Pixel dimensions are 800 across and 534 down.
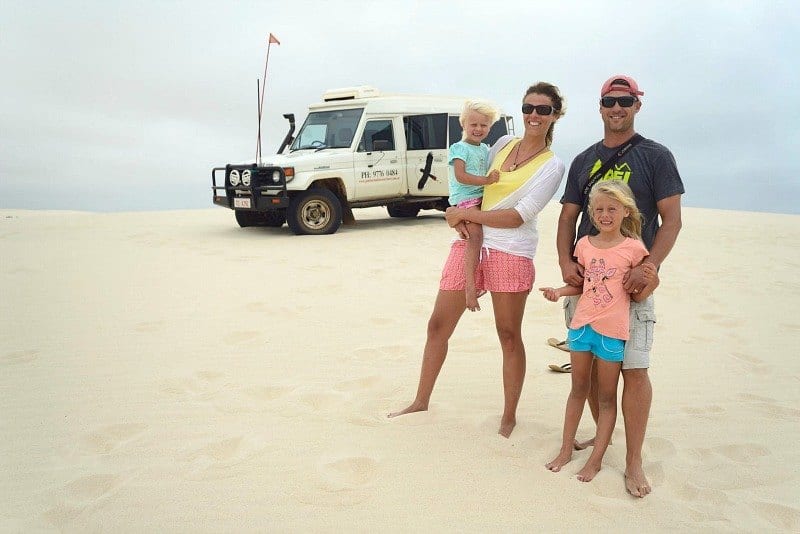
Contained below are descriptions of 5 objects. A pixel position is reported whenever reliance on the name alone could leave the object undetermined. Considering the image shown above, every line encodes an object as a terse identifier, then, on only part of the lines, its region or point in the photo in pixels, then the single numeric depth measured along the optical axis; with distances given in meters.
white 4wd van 11.35
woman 3.30
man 2.96
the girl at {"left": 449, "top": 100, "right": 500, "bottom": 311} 3.46
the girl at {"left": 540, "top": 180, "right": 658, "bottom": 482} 2.94
